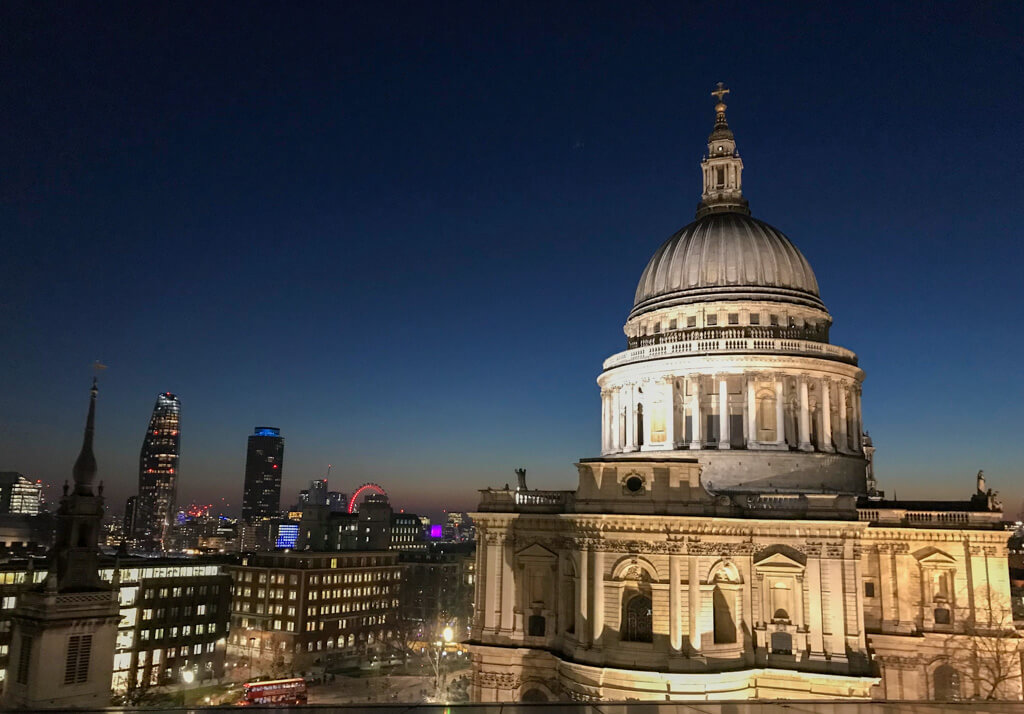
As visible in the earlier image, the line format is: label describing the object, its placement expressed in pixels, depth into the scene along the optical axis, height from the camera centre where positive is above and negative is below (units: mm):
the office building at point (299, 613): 124312 -12912
